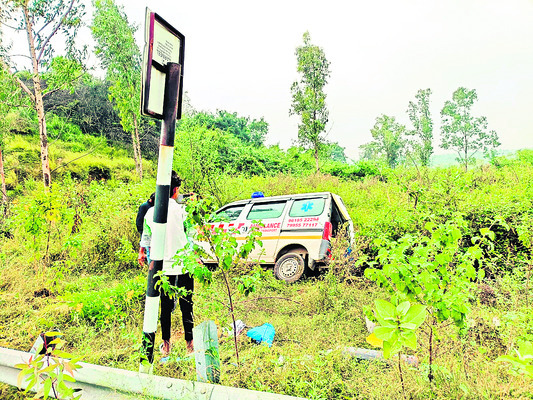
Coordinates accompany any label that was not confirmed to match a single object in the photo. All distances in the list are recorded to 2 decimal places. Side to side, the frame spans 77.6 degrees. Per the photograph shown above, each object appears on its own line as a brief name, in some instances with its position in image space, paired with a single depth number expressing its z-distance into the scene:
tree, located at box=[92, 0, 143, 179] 14.75
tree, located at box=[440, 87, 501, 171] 30.90
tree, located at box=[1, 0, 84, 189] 8.32
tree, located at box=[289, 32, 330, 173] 17.97
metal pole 2.38
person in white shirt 3.31
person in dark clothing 4.09
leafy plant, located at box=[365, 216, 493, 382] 2.10
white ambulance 6.37
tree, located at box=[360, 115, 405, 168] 36.06
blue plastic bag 3.57
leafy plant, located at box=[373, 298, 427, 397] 1.69
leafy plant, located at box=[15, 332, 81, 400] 1.84
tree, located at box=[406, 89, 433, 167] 31.81
